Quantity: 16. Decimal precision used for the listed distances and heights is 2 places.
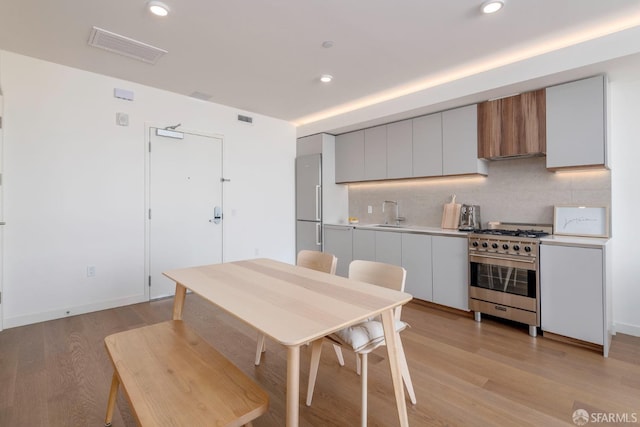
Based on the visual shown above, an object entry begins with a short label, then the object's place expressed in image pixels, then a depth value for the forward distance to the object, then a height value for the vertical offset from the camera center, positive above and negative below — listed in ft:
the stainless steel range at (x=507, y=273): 9.11 -1.90
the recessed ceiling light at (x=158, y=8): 7.07 +4.89
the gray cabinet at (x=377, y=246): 12.52 -1.39
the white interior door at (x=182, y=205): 12.32 +0.43
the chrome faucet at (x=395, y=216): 14.61 -0.10
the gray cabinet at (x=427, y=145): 12.08 +2.80
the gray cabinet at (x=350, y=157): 15.06 +2.93
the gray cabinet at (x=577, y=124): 8.55 +2.61
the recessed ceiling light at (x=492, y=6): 6.92 +4.81
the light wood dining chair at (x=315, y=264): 7.32 -1.26
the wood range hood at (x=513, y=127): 9.61 +2.90
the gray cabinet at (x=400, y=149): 13.03 +2.83
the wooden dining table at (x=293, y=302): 3.59 -1.34
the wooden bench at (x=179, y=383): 3.44 -2.23
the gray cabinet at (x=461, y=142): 11.12 +2.68
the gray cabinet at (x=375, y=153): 14.01 +2.89
